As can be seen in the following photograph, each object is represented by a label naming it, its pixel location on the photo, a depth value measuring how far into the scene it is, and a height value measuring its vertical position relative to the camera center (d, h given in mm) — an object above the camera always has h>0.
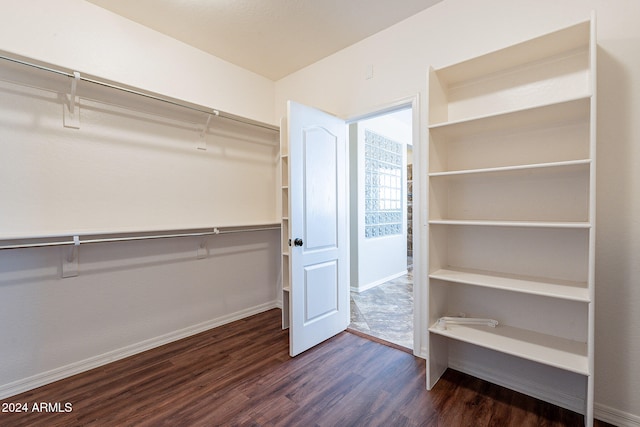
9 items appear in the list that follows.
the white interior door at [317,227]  2346 -165
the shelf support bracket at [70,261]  2049 -381
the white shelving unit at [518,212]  1599 -28
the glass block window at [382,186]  4441 +372
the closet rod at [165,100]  1738 +871
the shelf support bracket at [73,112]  2037 +696
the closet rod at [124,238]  1784 -222
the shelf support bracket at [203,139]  2732 +677
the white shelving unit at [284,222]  2793 -135
